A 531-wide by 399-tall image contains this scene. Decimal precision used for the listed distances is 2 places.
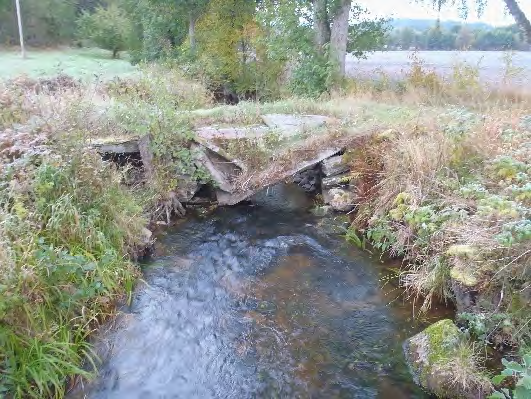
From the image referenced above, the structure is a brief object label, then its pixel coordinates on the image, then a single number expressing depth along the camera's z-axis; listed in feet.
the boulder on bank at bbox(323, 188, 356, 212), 22.76
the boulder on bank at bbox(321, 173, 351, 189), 23.79
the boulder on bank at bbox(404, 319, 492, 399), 10.85
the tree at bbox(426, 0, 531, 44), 36.35
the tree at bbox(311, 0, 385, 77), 37.96
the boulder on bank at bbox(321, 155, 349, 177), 24.20
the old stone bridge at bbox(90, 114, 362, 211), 23.43
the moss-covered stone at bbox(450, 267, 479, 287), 12.39
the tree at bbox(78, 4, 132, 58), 96.27
